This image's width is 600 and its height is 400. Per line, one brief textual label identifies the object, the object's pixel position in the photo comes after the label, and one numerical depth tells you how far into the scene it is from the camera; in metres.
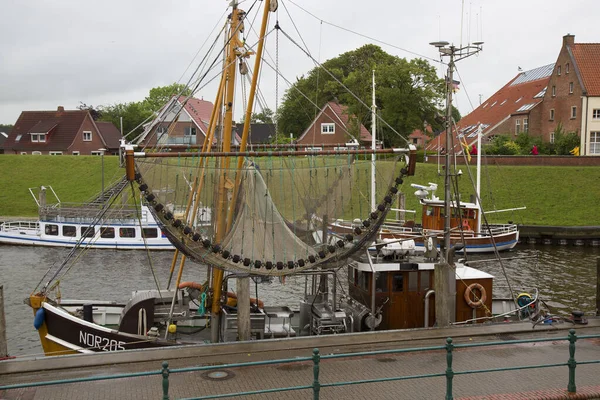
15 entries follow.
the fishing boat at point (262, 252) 16.30
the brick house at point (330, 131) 74.25
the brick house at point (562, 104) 65.69
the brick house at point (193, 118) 66.88
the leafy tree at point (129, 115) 111.81
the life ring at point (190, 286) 19.72
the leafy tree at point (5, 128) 118.03
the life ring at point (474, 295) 18.78
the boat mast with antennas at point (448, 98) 17.92
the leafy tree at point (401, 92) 67.88
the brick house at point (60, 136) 85.19
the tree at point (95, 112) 111.90
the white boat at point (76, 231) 46.69
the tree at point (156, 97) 118.07
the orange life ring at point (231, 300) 19.48
